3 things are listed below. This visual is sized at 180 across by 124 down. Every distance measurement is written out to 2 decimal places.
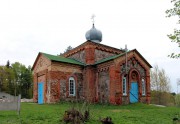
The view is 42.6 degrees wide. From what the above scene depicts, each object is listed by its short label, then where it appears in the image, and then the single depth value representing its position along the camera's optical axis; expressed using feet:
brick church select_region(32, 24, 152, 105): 70.28
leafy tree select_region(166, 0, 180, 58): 49.34
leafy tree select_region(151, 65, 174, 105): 128.16
